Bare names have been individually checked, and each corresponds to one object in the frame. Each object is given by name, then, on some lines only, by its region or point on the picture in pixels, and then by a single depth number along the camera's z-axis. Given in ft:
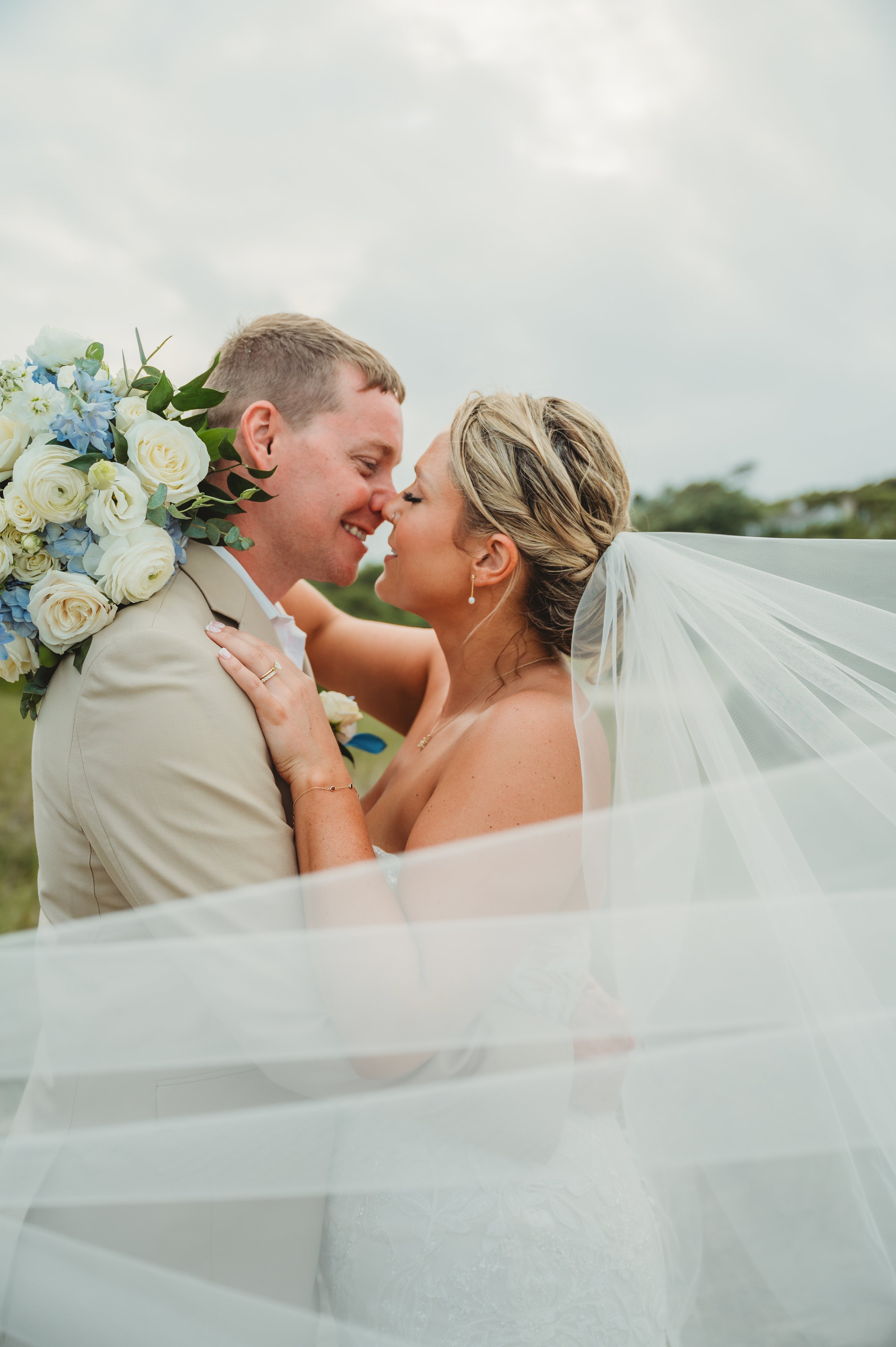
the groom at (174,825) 3.68
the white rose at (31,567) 3.88
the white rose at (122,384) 4.06
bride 3.84
